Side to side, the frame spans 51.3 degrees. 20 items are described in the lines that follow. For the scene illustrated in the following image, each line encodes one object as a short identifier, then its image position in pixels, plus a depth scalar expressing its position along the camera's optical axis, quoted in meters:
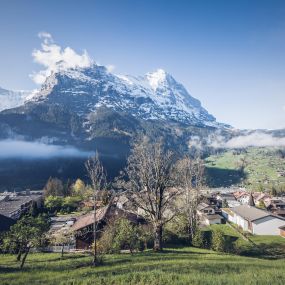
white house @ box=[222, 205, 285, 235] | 87.31
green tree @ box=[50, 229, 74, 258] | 42.41
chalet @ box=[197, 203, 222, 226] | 101.16
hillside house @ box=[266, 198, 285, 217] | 130.00
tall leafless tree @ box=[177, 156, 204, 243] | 52.42
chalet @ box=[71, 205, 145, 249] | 54.69
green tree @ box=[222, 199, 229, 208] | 143.75
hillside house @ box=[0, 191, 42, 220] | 99.38
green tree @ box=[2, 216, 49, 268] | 30.61
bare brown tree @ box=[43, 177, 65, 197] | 140.38
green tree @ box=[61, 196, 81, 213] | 109.69
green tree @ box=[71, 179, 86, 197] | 140.66
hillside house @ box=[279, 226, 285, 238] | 83.38
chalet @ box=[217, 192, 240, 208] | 157.00
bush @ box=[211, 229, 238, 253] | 49.09
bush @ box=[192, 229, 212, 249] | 50.28
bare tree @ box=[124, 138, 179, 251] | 35.28
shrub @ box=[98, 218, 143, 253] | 36.12
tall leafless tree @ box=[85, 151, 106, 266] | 27.83
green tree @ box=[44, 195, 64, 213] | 110.56
